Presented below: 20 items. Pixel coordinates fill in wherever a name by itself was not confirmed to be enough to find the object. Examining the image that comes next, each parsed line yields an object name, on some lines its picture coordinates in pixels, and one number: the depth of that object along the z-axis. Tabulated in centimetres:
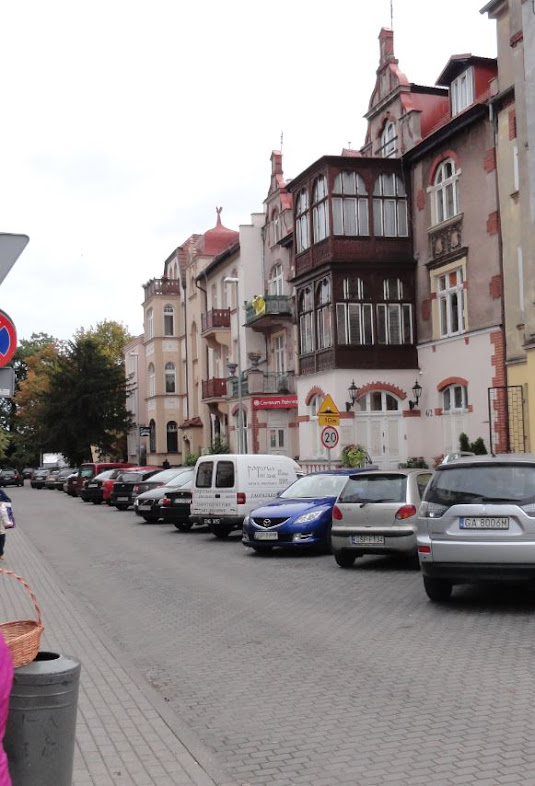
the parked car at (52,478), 6178
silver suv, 1041
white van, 2084
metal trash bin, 401
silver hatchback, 1488
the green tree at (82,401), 6294
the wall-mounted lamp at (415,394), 3216
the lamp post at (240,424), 3678
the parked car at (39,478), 6625
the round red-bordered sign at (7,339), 679
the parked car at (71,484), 4866
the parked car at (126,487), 3403
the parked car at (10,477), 6956
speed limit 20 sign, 2309
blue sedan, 1716
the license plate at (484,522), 1052
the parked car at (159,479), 2974
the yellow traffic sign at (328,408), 2326
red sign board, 3297
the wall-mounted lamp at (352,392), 3212
